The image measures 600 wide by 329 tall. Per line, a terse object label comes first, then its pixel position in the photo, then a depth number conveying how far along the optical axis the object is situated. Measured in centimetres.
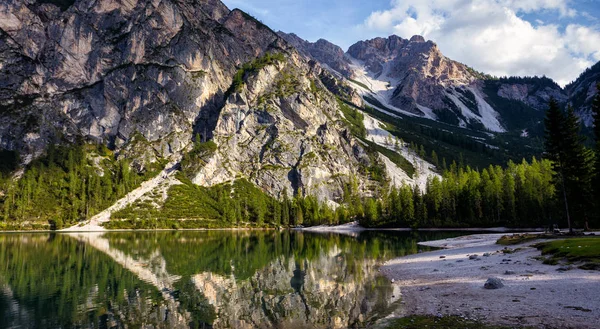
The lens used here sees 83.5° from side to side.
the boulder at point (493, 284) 2511
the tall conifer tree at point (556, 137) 5484
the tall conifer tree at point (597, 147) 5000
